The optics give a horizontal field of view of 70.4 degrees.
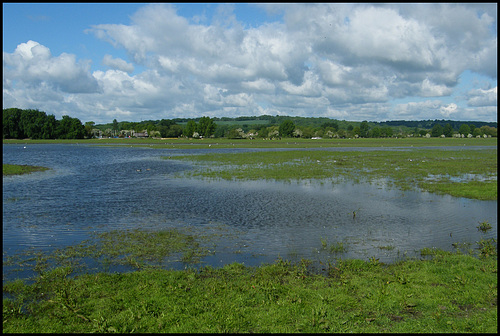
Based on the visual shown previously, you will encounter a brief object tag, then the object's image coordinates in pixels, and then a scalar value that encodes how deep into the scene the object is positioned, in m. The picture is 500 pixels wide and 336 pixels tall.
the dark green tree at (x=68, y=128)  185.25
